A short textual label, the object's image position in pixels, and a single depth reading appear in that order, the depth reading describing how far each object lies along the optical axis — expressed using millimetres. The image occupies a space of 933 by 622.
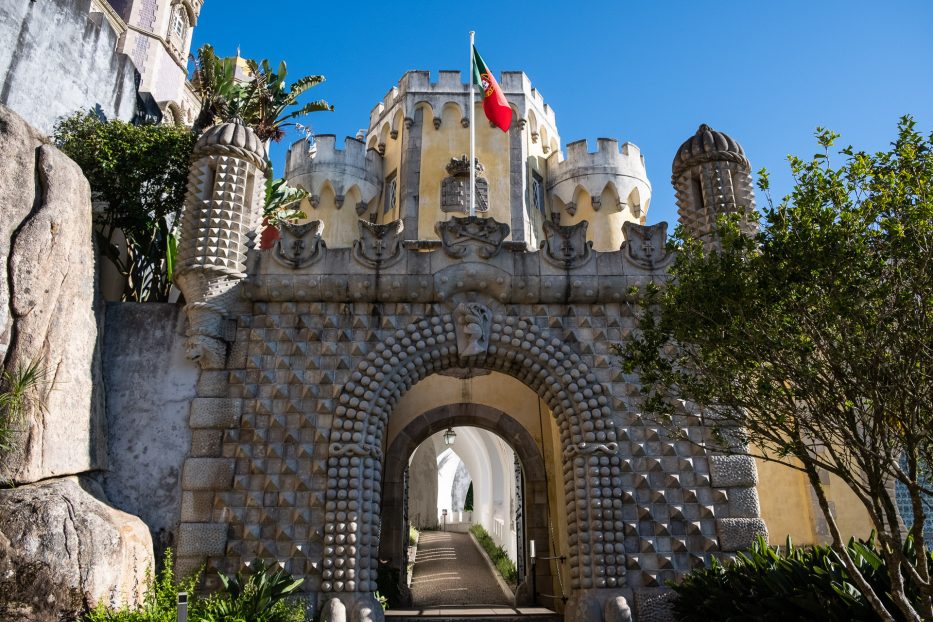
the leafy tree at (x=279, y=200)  15366
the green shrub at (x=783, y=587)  6895
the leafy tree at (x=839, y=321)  5773
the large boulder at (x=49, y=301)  8352
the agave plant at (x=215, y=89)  16734
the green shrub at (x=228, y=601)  7671
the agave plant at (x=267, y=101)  18597
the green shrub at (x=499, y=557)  16453
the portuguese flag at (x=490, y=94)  18188
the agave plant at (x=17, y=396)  7906
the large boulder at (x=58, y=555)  7312
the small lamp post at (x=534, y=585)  13383
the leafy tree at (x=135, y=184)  12094
